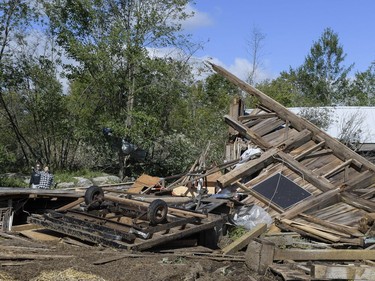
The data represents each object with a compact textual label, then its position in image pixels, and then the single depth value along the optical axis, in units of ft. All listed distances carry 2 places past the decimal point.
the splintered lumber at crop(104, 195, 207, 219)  31.76
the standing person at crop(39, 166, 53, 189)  53.21
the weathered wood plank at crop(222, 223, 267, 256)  29.04
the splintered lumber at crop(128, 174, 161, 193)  45.91
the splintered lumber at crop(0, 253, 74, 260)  24.70
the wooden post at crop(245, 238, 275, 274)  24.90
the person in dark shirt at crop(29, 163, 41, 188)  53.31
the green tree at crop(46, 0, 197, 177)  63.62
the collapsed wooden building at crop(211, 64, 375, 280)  34.36
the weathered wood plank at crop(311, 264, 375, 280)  22.44
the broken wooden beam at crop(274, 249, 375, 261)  26.14
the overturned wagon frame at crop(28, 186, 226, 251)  27.40
